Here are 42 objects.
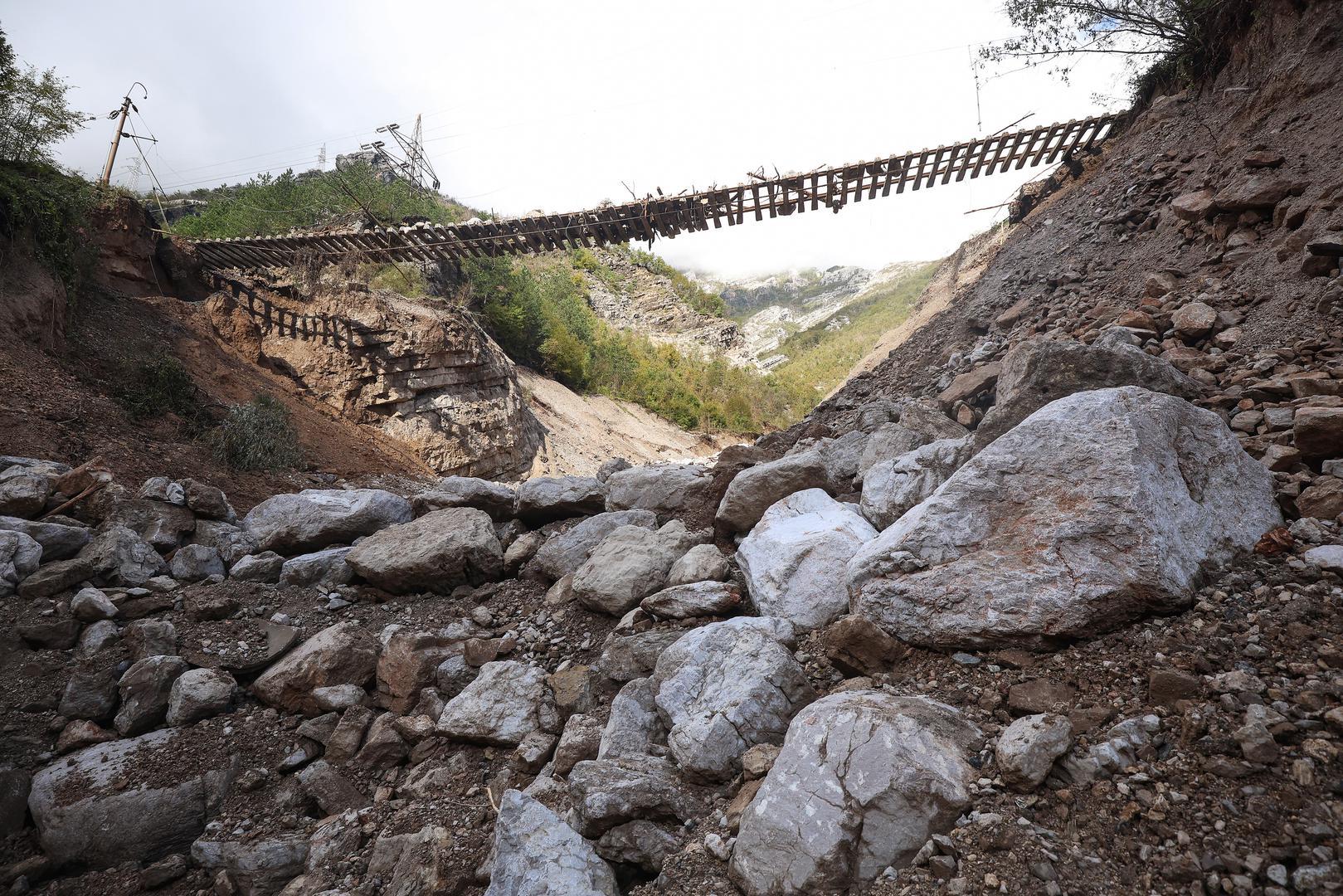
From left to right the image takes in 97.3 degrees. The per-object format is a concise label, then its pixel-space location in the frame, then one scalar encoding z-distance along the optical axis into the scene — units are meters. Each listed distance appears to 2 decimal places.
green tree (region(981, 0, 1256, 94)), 7.40
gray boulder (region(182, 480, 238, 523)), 5.73
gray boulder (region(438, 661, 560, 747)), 3.61
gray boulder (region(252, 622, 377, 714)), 4.17
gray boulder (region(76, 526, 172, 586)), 4.73
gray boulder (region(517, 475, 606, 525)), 6.15
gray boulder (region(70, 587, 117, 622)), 4.31
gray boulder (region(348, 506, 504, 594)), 5.12
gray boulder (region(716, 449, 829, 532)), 4.88
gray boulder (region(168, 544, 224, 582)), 5.02
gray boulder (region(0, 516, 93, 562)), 4.66
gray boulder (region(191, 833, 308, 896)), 3.14
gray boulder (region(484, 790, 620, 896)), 2.38
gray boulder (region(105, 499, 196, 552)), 5.23
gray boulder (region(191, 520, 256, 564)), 5.48
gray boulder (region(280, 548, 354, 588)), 5.26
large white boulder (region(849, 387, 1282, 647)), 2.58
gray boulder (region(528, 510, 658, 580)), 5.17
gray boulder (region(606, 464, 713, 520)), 5.95
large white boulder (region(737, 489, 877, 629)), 3.52
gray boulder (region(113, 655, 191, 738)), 3.84
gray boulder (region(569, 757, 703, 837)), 2.59
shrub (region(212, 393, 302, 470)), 7.50
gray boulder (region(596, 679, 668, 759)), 3.11
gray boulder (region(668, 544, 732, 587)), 4.22
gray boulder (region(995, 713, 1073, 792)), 2.02
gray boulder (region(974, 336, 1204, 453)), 3.78
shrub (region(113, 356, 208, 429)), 7.51
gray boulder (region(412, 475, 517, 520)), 6.32
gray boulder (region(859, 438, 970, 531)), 3.83
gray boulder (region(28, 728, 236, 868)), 3.27
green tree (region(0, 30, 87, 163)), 8.43
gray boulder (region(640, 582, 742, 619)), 3.97
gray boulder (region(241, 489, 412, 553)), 5.71
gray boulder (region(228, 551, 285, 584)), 5.21
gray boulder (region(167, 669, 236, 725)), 3.92
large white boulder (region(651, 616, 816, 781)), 2.80
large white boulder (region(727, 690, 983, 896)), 2.02
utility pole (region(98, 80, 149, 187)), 13.38
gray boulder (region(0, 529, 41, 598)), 4.33
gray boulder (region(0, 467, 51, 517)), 4.91
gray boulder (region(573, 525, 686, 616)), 4.37
